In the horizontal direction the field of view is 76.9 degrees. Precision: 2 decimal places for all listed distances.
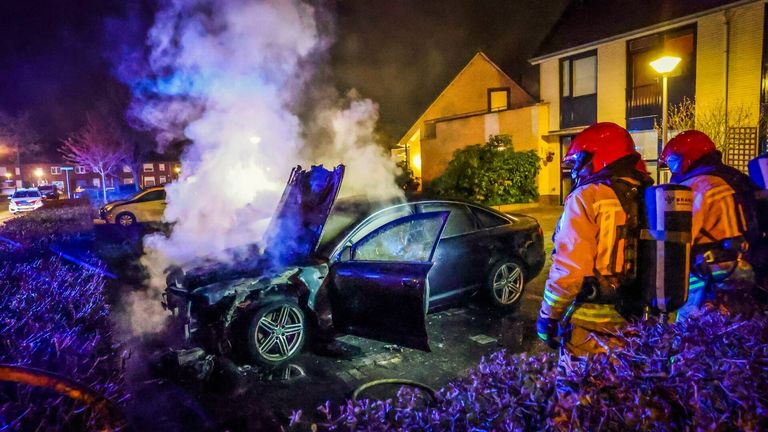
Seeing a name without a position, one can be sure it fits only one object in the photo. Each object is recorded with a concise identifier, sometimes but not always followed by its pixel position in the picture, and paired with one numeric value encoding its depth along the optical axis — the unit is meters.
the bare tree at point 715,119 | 11.80
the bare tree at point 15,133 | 41.50
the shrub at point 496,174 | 17.69
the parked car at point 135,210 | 16.02
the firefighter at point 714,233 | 3.26
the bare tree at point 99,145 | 32.56
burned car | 4.61
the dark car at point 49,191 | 36.38
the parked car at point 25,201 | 26.86
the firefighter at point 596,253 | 2.68
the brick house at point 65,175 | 57.94
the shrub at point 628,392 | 1.68
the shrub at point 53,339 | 2.29
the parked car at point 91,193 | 33.41
